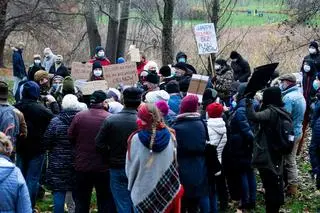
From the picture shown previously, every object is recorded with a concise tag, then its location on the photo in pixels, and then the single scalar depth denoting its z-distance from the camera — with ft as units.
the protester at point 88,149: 25.03
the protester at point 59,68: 42.83
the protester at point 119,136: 23.57
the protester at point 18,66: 63.00
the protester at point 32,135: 27.30
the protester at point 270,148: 26.86
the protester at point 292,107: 32.37
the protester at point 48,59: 57.18
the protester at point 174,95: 30.45
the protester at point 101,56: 47.15
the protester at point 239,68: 43.78
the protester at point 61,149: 26.12
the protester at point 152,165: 21.24
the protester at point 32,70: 45.81
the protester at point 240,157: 29.17
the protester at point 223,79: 38.32
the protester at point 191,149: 24.89
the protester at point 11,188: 17.33
